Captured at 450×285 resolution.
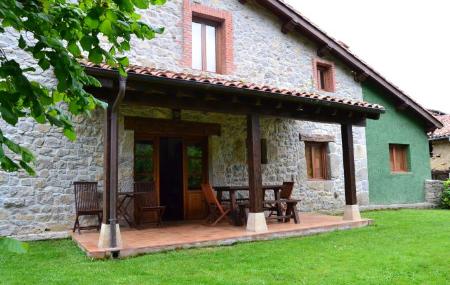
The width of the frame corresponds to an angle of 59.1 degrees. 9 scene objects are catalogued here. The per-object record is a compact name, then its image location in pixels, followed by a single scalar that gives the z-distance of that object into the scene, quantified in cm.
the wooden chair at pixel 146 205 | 743
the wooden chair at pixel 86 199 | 695
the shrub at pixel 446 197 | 1252
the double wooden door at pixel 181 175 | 850
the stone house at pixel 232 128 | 648
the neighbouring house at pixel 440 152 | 1499
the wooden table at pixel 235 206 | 734
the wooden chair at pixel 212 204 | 726
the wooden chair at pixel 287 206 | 759
